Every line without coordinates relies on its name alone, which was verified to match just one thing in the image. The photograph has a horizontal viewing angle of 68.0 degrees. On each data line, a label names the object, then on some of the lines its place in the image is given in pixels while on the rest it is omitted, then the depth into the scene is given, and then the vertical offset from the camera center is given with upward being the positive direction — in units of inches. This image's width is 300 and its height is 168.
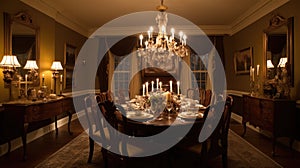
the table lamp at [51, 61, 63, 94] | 179.8 +11.5
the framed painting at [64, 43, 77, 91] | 219.3 +19.0
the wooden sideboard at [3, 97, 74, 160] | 126.9 -19.4
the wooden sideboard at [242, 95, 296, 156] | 132.4 -21.4
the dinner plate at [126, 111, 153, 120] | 100.4 -15.7
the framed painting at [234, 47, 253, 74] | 209.2 +21.8
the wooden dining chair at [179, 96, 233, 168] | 88.7 -26.7
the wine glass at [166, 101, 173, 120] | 112.8 -12.2
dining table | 91.7 -16.4
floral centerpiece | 110.9 -9.7
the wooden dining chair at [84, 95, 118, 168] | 96.5 -17.4
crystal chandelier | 151.1 +26.0
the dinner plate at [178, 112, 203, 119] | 98.7 -15.2
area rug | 117.4 -43.0
